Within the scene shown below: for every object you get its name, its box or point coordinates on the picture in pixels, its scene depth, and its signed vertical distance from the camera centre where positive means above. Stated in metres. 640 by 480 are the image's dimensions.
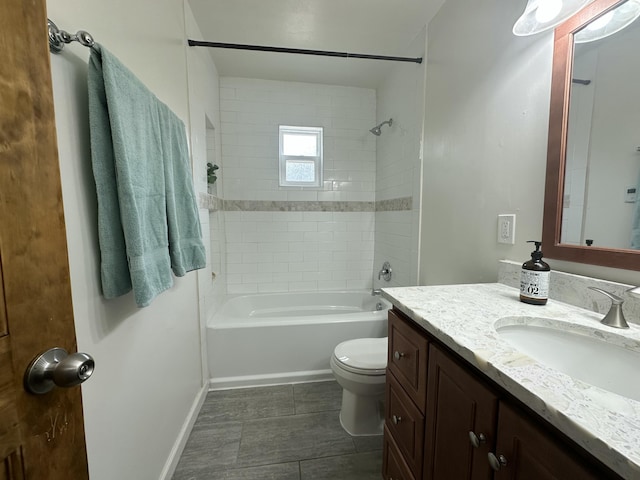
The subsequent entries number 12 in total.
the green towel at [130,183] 0.75 +0.10
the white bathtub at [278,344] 1.96 -0.96
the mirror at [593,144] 0.79 +0.23
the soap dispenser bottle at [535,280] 0.89 -0.22
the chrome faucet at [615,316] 0.72 -0.27
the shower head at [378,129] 2.39 +0.82
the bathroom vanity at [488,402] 0.40 -0.37
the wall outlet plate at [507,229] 1.17 -0.06
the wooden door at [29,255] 0.38 -0.06
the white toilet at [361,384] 1.43 -0.92
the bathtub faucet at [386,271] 2.49 -0.52
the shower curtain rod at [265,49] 1.66 +1.06
